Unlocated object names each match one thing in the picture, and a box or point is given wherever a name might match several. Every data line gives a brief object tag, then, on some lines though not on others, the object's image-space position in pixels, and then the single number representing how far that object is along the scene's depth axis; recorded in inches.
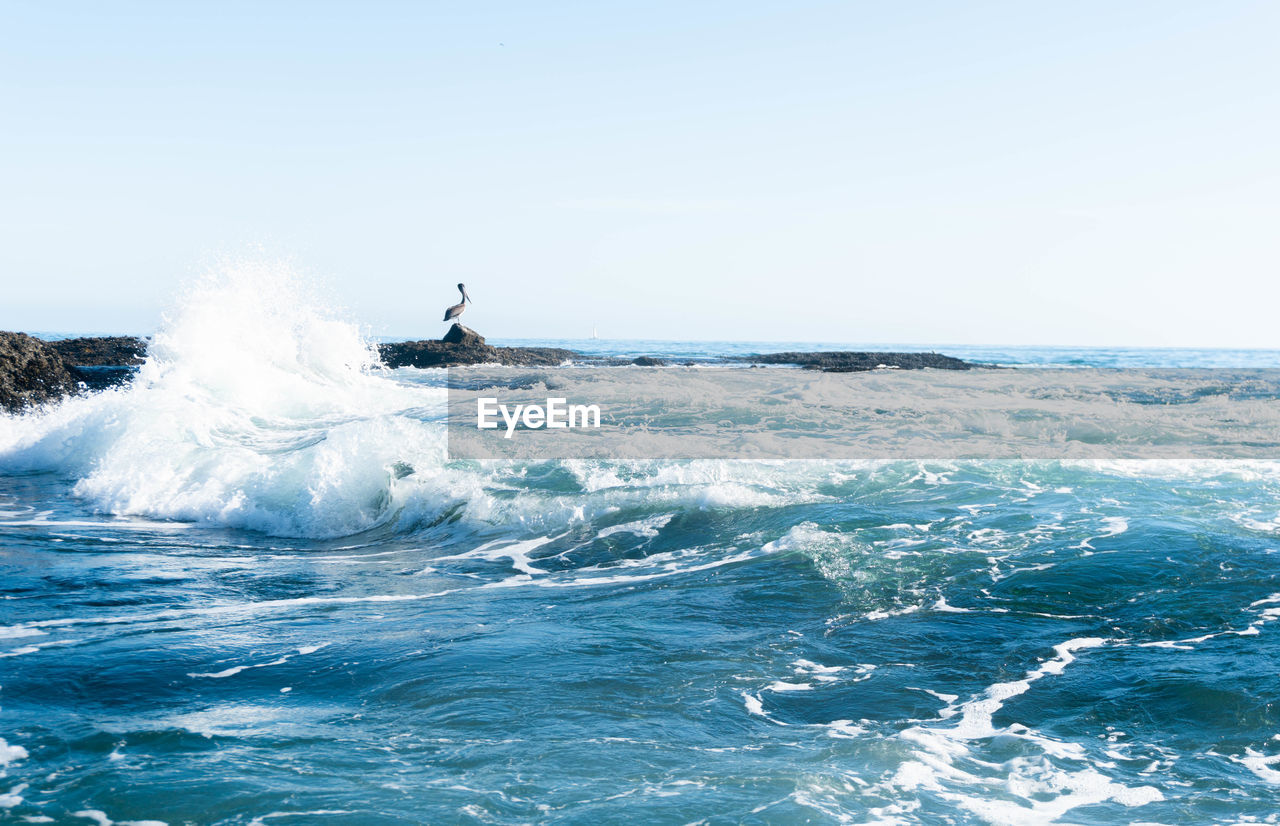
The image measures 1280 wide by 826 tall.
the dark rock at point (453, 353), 1405.0
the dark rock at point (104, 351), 1142.3
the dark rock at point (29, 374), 725.3
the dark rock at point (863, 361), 1523.1
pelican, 1518.2
